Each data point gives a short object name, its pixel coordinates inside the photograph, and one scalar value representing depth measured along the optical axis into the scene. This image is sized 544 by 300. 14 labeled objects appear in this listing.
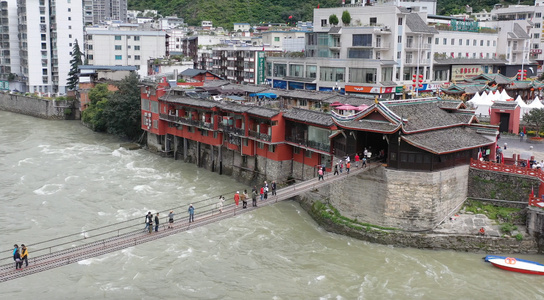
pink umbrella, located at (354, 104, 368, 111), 43.72
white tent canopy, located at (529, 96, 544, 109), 50.29
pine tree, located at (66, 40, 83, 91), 93.25
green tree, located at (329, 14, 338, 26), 64.88
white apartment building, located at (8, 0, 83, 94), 97.44
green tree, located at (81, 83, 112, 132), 69.88
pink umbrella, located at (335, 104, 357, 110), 43.09
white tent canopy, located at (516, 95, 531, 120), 51.25
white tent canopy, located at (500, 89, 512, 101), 53.75
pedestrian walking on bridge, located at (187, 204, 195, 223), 28.29
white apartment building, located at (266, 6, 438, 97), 60.66
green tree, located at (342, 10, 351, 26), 63.06
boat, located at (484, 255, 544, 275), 29.33
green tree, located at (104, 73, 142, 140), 64.25
